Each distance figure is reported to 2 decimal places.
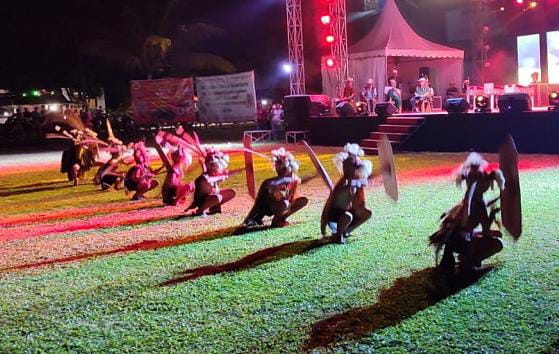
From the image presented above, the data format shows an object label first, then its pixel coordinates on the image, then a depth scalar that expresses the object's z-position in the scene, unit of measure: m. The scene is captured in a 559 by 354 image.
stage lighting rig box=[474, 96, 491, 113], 16.94
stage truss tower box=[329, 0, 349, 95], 20.39
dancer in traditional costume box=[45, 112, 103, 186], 12.89
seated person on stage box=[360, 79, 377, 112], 20.19
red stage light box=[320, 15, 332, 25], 20.48
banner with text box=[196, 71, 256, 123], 25.23
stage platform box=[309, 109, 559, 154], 14.24
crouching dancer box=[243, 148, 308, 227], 7.04
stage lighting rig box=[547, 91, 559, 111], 15.25
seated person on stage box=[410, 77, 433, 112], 20.19
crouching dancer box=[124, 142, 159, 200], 10.32
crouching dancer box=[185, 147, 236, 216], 8.01
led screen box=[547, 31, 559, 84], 21.31
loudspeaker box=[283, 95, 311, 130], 20.02
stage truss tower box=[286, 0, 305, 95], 20.83
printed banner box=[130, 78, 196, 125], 26.91
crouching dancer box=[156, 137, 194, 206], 9.05
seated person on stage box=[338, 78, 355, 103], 20.11
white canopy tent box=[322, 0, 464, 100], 20.70
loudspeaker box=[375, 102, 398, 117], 17.36
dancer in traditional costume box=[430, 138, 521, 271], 4.94
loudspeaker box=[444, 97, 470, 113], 16.16
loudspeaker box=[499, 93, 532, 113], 14.78
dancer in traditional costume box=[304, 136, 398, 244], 6.15
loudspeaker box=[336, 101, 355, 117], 18.89
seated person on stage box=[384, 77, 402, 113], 19.64
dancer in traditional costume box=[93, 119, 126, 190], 11.76
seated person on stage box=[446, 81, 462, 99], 21.19
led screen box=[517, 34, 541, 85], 22.31
